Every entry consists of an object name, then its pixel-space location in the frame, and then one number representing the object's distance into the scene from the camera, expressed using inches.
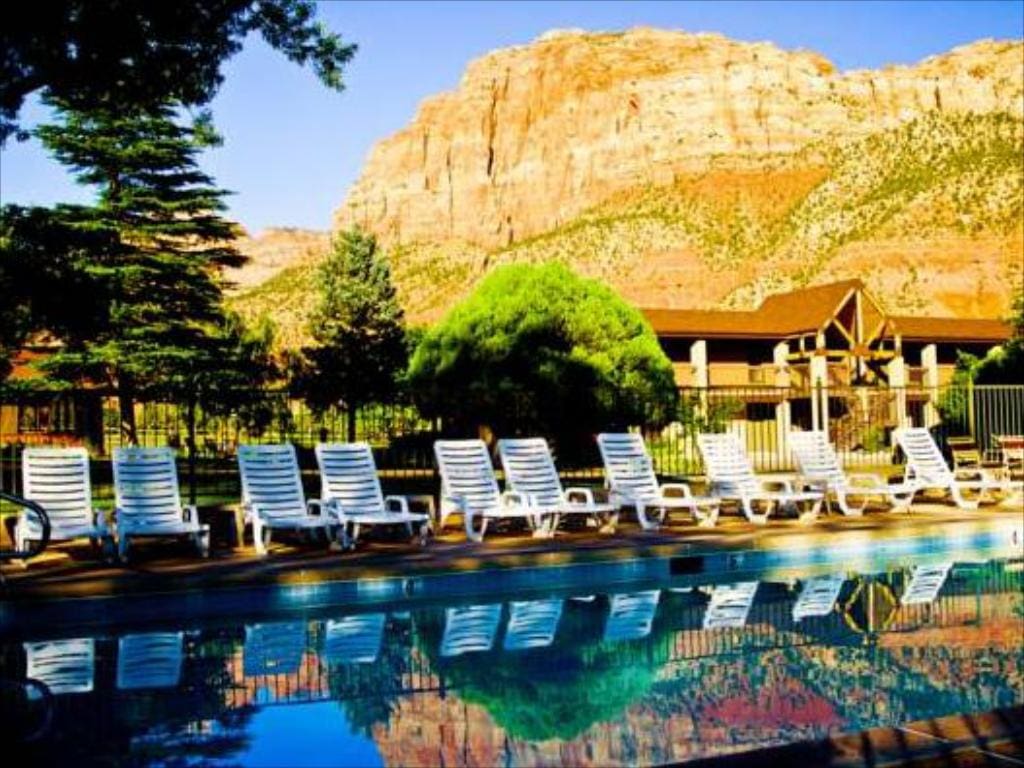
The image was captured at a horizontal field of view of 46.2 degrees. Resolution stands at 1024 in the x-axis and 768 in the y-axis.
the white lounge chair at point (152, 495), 389.1
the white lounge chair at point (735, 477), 503.2
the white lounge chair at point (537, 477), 464.8
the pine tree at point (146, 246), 1007.6
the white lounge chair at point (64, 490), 377.4
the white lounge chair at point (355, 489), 425.1
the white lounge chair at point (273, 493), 404.8
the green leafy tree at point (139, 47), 393.7
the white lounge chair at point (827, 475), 531.8
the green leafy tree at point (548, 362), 624.1
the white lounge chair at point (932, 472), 556.4
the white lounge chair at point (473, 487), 446.0
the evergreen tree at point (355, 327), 1354.8
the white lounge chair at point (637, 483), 481.4
